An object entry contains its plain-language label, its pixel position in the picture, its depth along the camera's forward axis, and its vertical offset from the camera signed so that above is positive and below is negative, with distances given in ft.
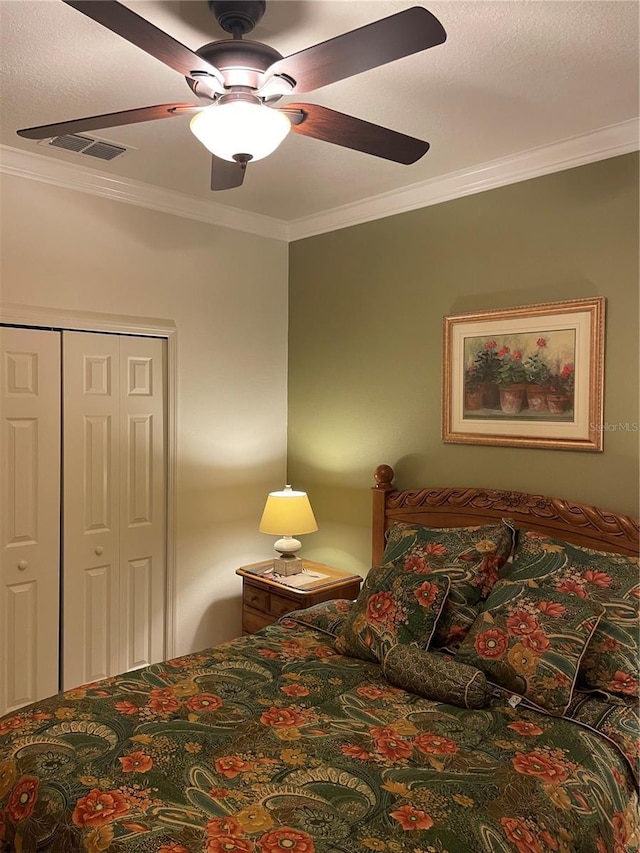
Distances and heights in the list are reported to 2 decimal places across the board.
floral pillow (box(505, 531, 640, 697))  6.95 -1.88
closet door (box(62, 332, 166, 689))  10.57 -1.44
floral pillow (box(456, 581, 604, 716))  6.70 -2.36
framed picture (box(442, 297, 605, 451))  9.01 +0.66
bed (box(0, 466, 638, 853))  5.01 -2.97
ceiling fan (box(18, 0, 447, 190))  4.67 +2.78
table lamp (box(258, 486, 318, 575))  11.48 -1.78
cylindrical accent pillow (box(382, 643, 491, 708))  6.77 -2.73
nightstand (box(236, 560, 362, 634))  11.02 -2.96
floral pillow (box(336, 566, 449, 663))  7.75 -2.34
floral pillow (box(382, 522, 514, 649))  7.98 -1.78
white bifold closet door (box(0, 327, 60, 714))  9.85 -1.46
